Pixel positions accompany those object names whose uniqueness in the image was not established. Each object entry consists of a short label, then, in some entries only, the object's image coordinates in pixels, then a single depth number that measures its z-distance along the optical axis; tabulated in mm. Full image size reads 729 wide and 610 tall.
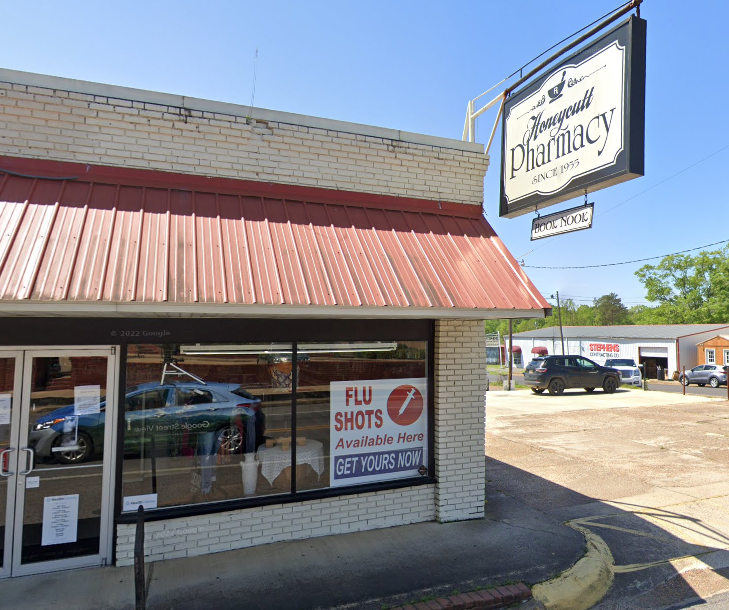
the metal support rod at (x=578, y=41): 5361
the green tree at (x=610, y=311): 108812
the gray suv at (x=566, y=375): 23875
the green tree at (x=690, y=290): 57250
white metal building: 40844
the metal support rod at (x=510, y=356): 28122
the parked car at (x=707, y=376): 31531
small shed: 39625
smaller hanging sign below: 5719
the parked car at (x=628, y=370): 30950
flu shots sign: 5859
